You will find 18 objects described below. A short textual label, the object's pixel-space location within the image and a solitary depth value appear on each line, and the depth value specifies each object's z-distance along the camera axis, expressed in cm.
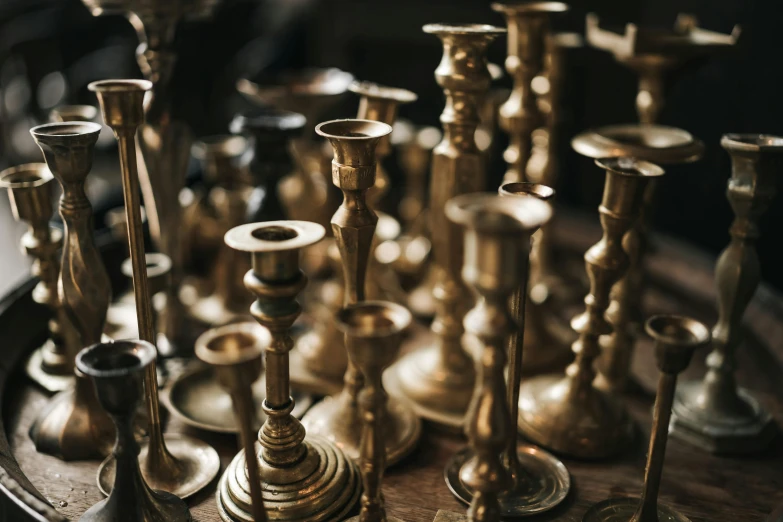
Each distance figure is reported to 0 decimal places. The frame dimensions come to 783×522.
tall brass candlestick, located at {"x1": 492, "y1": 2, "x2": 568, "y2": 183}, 88
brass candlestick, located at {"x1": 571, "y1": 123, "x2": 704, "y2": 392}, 79
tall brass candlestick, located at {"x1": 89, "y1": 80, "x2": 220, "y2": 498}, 67
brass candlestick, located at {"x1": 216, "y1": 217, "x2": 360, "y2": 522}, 59
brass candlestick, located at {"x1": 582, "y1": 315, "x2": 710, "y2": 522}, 57
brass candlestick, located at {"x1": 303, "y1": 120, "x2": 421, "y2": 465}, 67
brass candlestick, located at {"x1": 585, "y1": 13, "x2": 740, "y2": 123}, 88
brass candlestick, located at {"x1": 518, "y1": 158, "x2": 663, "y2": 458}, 71
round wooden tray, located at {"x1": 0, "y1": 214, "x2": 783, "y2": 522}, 71
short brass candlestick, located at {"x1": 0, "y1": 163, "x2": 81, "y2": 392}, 82
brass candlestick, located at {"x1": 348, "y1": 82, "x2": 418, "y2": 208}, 82
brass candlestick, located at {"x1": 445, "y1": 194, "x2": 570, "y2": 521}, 49
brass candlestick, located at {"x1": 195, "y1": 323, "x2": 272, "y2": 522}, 53
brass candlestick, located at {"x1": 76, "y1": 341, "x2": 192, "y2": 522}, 56
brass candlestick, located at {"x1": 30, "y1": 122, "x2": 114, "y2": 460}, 68
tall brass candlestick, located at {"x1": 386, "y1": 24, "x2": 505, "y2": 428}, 78
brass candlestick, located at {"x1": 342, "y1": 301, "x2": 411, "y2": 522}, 53
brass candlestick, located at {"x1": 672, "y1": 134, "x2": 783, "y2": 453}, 75
